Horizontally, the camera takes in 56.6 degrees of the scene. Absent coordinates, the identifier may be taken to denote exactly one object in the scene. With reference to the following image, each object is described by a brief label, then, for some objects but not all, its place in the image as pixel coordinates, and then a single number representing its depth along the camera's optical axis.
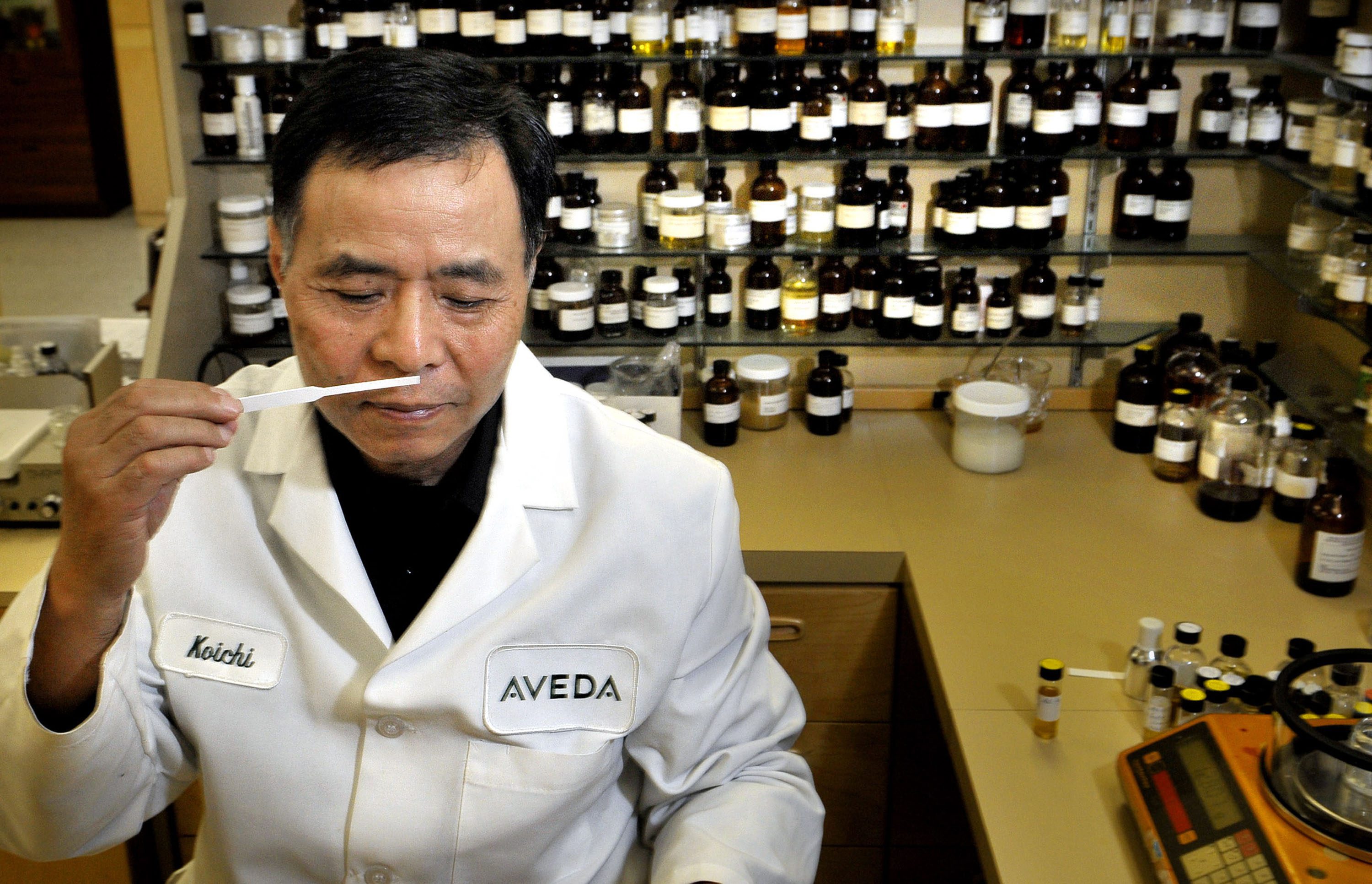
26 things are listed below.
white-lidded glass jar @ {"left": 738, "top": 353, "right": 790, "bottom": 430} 2.56
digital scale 1.27
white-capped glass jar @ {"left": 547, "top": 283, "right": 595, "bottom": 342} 2.54
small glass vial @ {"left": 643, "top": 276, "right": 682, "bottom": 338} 2.55
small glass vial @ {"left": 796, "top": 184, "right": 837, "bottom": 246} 2.51
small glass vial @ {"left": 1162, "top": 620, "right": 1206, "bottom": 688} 1.70
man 1.10
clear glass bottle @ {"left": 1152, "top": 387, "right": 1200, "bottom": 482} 2.40
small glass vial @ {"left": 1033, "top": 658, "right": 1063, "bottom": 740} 1.64
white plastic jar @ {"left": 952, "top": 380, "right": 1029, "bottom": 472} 2.39
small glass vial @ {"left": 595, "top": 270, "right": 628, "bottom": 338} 2.59
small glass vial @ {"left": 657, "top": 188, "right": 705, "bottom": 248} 2.51
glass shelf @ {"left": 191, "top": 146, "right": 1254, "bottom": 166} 2.47
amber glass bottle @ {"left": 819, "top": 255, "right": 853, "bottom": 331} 2.60
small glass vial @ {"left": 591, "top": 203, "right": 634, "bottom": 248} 2.54
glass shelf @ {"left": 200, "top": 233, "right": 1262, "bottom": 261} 2.53
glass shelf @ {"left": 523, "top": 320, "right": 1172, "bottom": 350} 2.59
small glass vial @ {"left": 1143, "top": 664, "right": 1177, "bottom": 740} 1.63
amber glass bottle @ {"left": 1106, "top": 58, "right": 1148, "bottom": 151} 2.45
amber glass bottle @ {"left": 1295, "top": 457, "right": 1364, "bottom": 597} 1.98
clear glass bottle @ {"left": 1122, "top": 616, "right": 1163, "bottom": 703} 1.72
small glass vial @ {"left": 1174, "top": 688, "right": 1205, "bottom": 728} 1.55
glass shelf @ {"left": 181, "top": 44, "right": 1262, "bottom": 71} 2.40
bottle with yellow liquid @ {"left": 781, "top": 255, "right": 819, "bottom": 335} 2.61
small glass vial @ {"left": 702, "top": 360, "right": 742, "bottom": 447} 2.55
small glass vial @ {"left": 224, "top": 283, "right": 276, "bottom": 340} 2.60
